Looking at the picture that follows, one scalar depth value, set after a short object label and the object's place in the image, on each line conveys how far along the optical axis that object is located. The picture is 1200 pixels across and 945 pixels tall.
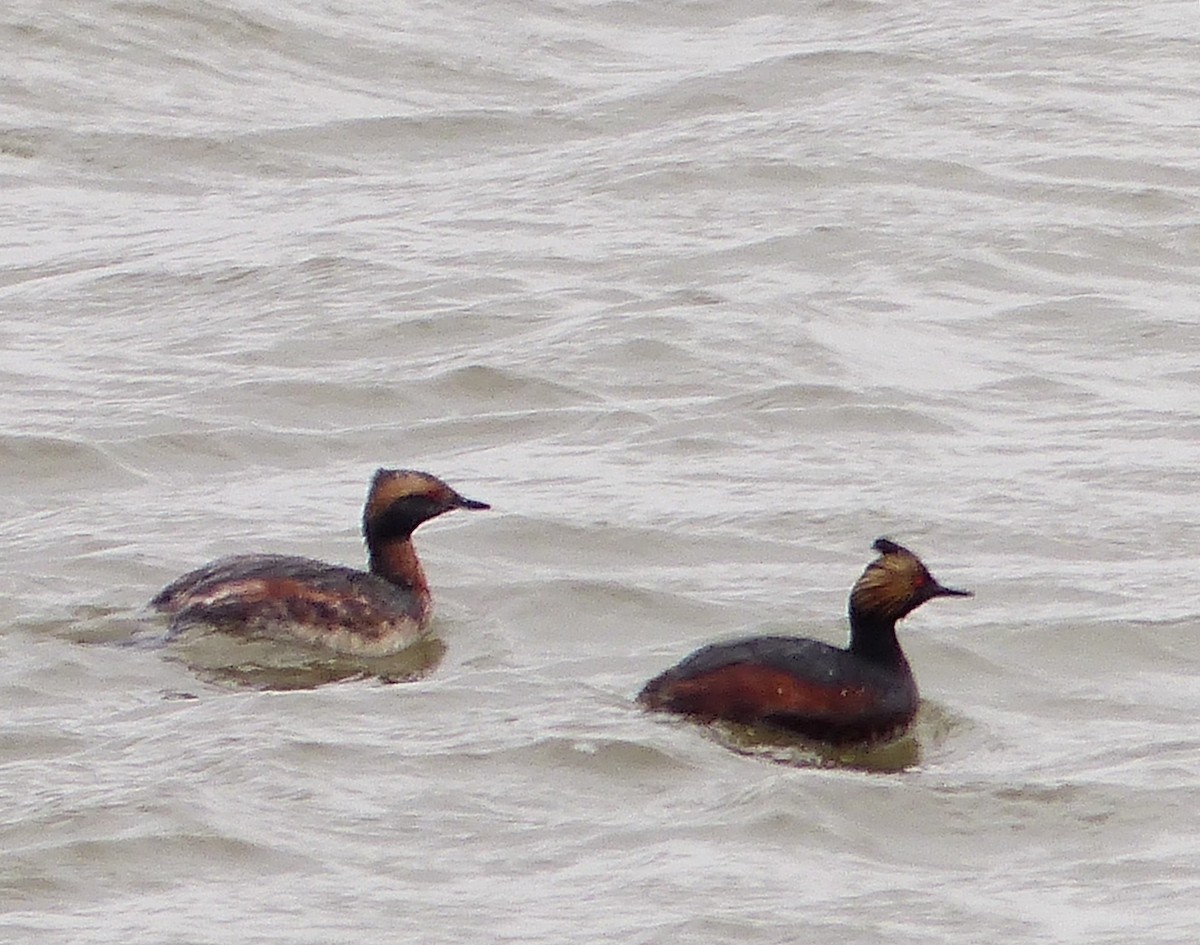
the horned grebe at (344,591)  21.19
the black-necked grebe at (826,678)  19.52
